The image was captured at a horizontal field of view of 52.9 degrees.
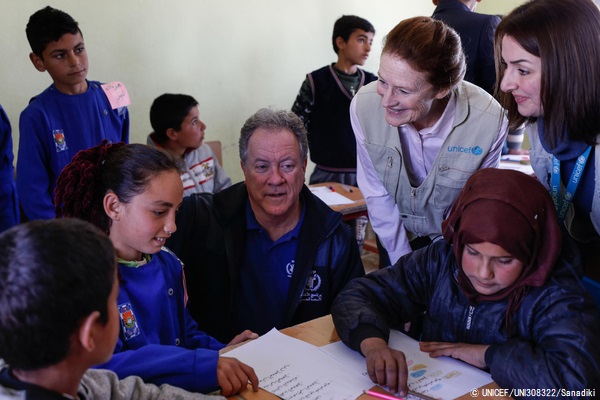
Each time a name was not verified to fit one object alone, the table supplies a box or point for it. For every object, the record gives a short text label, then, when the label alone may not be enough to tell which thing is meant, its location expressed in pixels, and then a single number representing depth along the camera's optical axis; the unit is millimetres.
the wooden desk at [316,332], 1556
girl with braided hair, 1525
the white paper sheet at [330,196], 3357
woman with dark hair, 1537
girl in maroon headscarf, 1311
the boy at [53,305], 854
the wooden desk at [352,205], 3256
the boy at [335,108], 4082
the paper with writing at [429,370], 1335
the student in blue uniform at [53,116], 2777
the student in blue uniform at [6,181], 2738
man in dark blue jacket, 1926
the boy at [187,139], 3473
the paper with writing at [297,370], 1298
